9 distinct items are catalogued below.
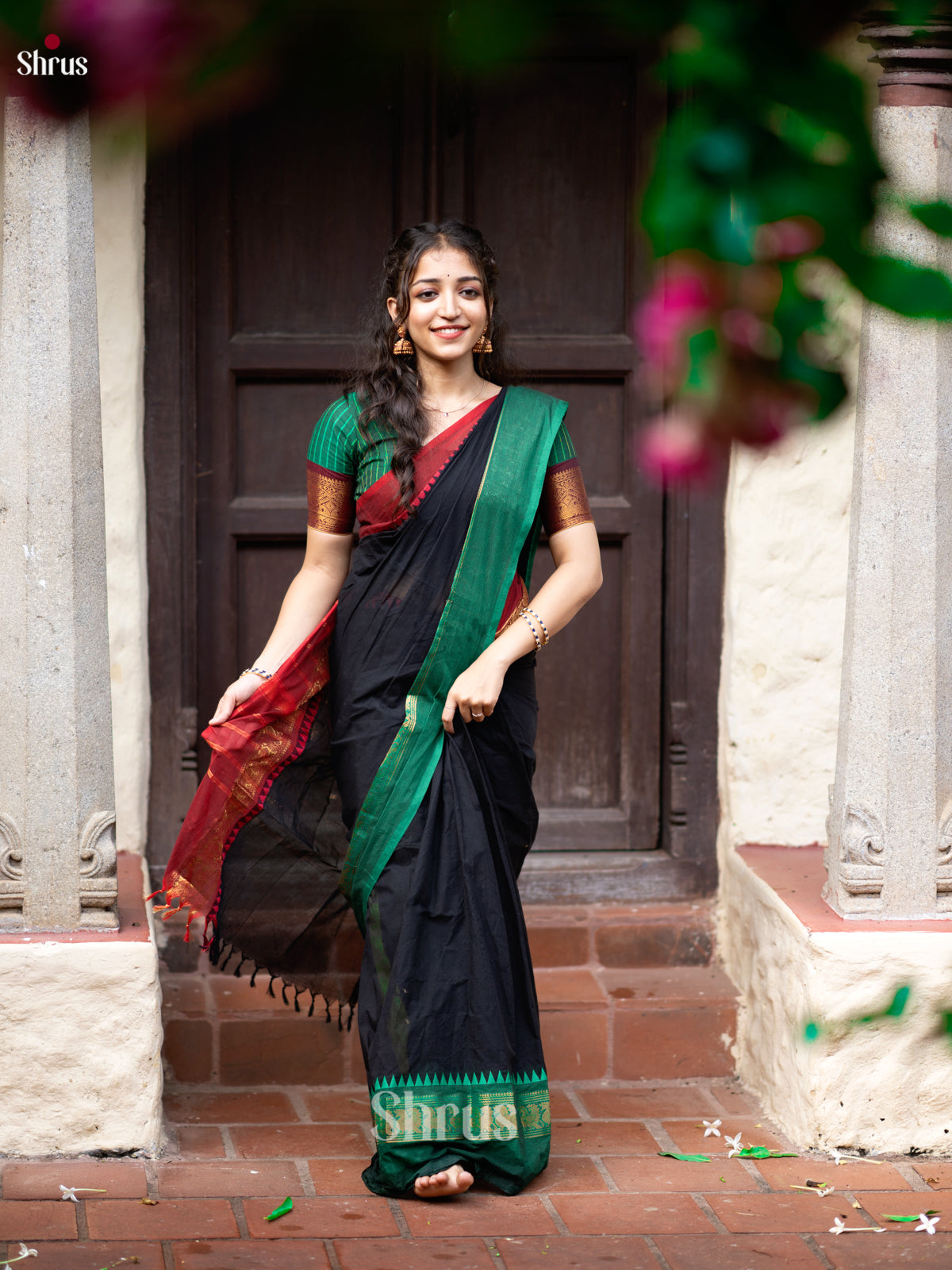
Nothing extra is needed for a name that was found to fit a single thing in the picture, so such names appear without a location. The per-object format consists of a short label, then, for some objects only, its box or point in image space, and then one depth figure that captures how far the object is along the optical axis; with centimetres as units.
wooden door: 639
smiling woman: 562
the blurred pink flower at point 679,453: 170
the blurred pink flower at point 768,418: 172
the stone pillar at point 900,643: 584
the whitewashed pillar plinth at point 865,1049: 578
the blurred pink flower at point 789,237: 171
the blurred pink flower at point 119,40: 164
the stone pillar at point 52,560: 570
